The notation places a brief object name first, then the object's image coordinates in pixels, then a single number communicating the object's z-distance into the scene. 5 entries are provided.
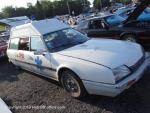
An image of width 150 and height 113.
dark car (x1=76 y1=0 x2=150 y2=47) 3.90
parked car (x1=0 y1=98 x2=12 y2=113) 1.55
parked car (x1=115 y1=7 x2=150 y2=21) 6.72
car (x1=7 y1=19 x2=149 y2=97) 2.18
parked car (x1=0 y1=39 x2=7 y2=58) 4.85
